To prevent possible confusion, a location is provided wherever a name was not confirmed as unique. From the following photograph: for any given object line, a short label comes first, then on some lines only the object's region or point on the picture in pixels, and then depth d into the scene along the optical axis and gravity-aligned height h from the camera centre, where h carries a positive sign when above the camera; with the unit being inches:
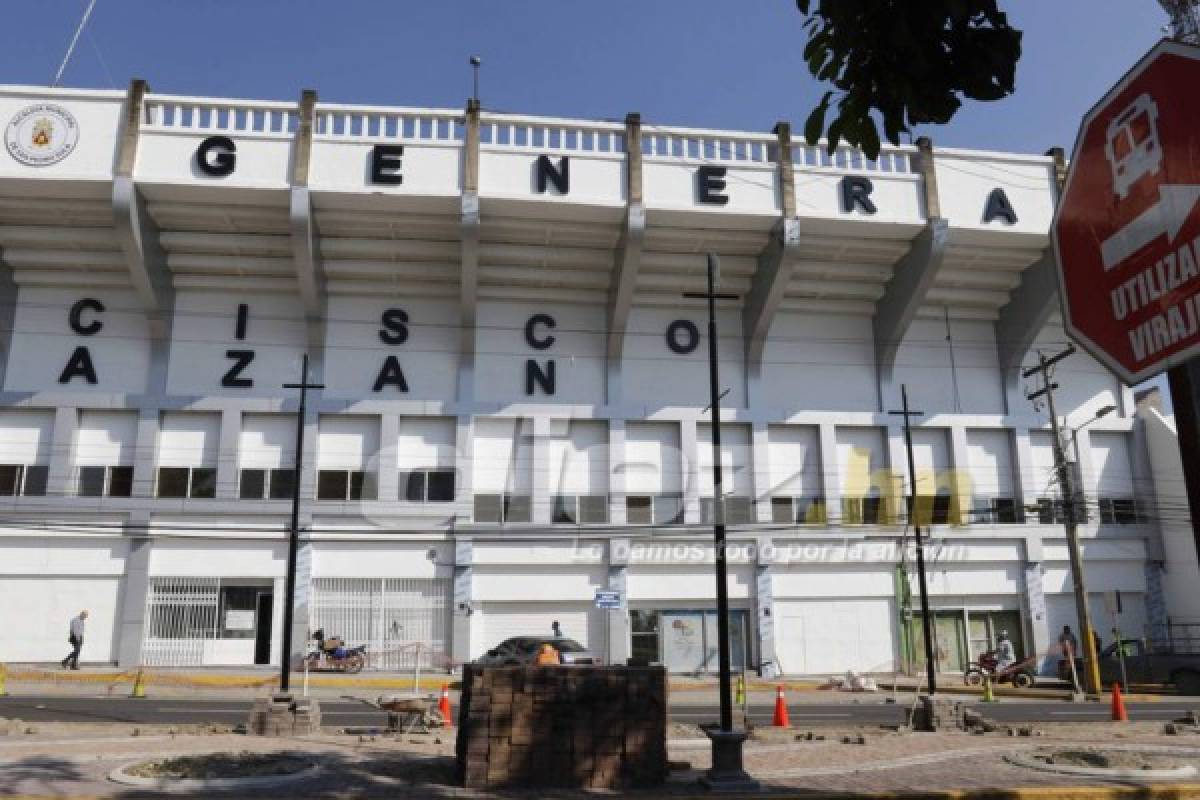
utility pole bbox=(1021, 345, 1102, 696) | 989.8 +71.6
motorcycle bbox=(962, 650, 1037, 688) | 1139.9 -47.1
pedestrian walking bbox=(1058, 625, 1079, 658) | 1047.0 -12.2
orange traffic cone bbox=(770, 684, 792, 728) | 682.2 -58.1
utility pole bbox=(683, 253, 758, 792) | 399.2 -20.6
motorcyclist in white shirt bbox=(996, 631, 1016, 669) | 1191.6 -26.7
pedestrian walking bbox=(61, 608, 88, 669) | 1092.5 +2.0
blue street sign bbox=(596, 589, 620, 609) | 1173.7 +45.5
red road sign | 100.9 +46.6
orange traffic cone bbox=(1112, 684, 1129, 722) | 708.7 -57.2
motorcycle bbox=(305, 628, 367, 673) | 1139.3 -21.1
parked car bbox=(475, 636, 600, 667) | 971.9 -13.9
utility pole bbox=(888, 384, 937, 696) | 854.5 +19.9
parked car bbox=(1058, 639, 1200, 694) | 1029.2 -40.7
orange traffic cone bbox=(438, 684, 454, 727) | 677.3 -49.1
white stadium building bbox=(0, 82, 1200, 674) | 1170.6 +326.4
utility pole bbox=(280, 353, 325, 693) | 687.4 +47.8
